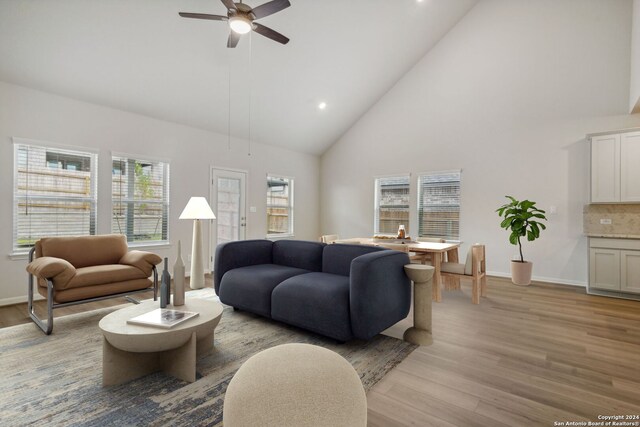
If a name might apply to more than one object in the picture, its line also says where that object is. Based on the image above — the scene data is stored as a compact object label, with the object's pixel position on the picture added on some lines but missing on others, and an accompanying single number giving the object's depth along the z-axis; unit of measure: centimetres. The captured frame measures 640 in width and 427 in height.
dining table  385
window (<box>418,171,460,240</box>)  591
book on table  194
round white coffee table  185
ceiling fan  262
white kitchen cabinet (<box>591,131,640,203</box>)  412
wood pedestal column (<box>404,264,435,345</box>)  263
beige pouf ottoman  102
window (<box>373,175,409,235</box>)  655
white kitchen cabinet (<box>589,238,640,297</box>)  402
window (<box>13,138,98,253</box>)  382
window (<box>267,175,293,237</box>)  682
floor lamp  409
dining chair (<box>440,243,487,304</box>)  370
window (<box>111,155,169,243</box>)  461
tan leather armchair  286
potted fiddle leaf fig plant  453
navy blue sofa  243
